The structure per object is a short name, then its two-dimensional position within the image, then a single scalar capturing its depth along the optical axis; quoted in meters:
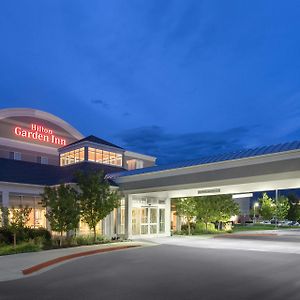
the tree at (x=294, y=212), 52.42
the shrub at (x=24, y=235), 16.45
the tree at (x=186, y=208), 26.66
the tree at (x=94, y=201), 18.56
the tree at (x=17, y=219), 15.16
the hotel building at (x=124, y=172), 16.82
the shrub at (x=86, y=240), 17.88
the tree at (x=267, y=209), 48.28
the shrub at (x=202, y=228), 29.21
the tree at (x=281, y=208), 46.40
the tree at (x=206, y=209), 29.36
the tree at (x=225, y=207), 30.05
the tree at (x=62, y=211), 16.70
